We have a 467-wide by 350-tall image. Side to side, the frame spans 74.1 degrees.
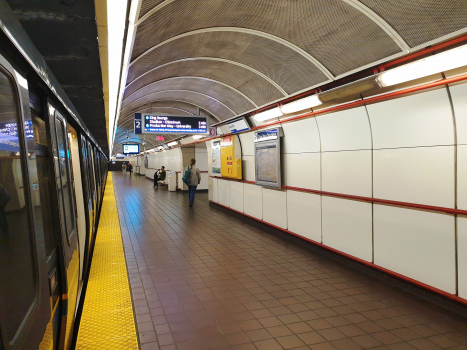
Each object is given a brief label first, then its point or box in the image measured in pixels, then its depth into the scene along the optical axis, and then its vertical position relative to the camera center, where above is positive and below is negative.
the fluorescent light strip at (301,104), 5.09 +0.83
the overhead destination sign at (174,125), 8.72 +1.00
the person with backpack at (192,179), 10.93 -0.73
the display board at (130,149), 26.64 +1.08
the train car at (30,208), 1.20 -0.21
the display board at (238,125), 8.16 +0.85
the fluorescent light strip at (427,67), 3.00 +0.84
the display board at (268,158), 6.72 -0.08
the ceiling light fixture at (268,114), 6.04 +0.82
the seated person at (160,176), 18.58 -0.98
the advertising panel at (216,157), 10.49 +0.00
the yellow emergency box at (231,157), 8.88 -0.04
